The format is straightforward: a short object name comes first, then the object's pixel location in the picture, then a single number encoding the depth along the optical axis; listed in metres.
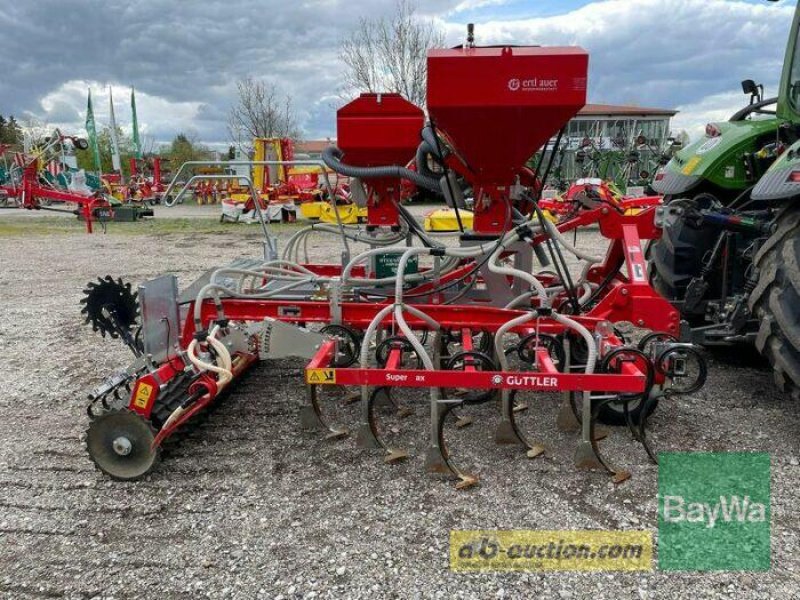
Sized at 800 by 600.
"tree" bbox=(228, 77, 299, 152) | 24.67
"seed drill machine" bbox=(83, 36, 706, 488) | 2.60
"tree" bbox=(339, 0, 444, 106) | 18.30
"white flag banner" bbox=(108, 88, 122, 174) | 23.75
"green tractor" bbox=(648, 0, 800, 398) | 2.71
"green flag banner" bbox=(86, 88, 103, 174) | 26.77
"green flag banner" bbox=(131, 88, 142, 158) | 29.08
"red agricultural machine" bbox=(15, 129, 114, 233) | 13.80
